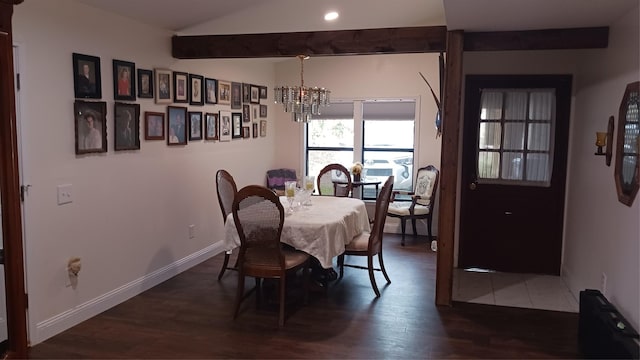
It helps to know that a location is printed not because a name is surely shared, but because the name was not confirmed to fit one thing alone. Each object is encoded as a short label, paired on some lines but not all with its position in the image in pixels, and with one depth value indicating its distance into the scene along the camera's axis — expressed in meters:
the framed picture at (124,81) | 4.02
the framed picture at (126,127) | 4.07
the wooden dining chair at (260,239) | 3.64
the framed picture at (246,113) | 6.29
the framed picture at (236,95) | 5.97
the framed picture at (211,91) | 5.39
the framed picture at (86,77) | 3.63
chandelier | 4.96
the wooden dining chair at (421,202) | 6.34
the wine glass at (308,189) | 4.76
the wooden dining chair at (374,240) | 4.30
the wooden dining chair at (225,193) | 4.79
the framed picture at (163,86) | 4.57
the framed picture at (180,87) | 4.84
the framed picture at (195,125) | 5.12
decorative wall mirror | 3.04
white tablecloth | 3.97
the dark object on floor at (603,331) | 2.71
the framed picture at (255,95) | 6.51
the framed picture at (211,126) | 5.41
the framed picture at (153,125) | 4.46
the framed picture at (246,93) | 6.26
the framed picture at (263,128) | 6.88
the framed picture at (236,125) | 6.00
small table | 6.57
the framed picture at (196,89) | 5.10
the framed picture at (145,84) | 4.34
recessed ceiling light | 5.04
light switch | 3.55
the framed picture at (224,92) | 5.67
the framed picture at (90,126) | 3.66
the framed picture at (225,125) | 5.75
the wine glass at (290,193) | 4.56
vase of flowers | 6.66
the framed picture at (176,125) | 4.78
